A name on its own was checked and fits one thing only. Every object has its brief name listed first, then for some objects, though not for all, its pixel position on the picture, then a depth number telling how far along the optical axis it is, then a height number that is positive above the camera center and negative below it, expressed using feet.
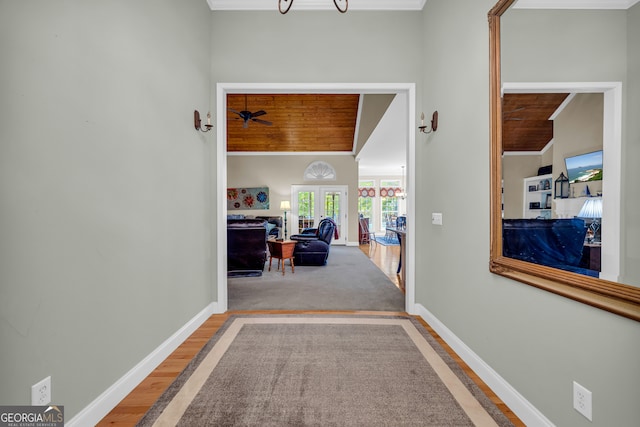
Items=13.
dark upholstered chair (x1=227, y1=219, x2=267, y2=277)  15.23 -1.94
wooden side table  15.99 -2.21
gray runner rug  4.76 -3.54
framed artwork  29.22 +1.44
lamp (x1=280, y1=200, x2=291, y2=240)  27.89 +0.57
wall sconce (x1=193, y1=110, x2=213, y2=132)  8.20 +2.73
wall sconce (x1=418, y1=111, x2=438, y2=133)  8.10 +2.65
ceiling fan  17.31 +6.17
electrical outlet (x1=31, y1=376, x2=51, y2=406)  3.66 -2.47
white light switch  7.94 -0.19
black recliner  17.79 -2.42
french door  29.32 +0.71
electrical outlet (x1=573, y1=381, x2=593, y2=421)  3.59 -2.52
